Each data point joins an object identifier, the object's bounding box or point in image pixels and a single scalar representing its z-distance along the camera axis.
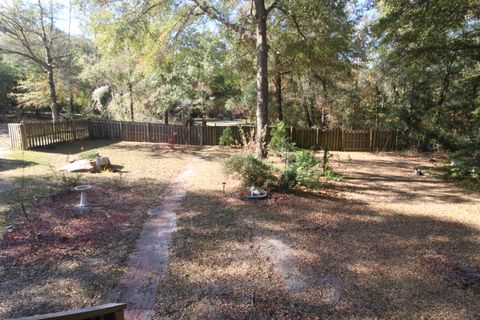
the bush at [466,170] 8.01
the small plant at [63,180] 6.95
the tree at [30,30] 12.85
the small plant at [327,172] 7.45
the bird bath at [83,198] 5.69
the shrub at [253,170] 7.07
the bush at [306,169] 7.02
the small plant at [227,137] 14.12
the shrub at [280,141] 8.00
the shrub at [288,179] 7.06
